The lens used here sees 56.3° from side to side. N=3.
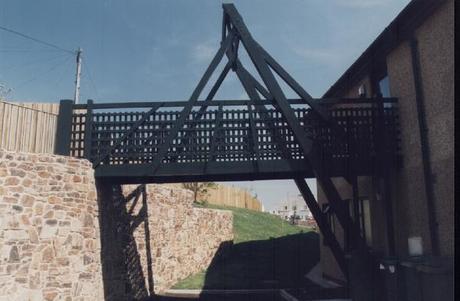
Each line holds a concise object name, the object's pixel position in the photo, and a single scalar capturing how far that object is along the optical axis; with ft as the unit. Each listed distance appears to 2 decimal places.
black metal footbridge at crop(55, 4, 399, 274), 32.60
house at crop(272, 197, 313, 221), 323.16
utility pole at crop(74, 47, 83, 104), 85.54
